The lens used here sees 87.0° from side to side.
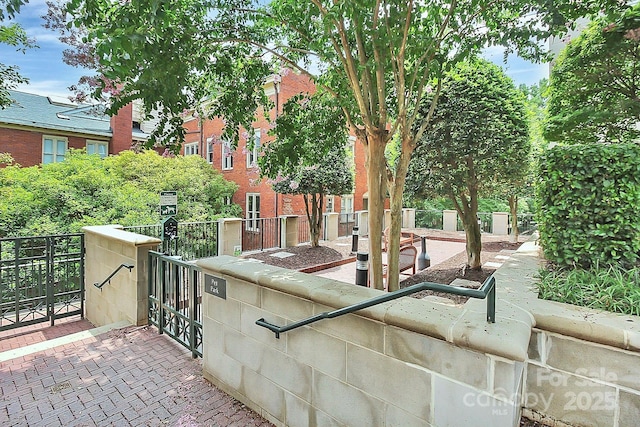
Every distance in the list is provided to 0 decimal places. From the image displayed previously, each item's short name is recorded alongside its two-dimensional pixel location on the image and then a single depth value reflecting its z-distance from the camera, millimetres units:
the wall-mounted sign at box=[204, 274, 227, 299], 3271
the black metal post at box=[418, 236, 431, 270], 9283
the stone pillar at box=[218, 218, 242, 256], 10211
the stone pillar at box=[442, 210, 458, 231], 17078
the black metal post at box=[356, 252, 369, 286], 6666
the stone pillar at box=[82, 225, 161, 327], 4926
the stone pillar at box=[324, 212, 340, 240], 14516
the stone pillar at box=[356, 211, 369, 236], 16547
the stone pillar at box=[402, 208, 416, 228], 18750
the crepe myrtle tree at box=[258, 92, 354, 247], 6547
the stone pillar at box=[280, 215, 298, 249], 12523
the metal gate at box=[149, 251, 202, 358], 3959
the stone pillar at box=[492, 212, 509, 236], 16078
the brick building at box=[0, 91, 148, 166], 16328
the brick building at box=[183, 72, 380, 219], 15883
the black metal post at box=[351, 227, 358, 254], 11969
